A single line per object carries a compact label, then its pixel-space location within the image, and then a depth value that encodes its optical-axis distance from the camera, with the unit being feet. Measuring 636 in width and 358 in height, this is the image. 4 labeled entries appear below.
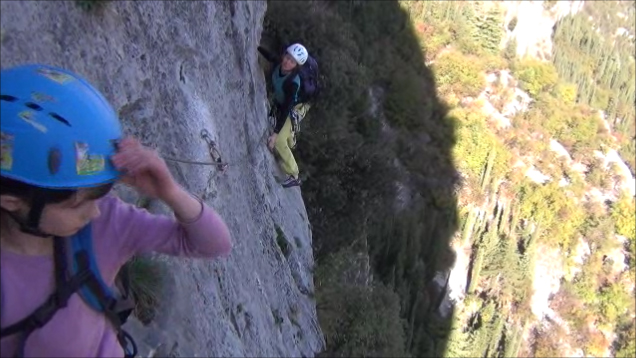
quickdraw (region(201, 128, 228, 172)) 16.48
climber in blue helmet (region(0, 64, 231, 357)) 6.27
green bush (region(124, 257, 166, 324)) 11.68
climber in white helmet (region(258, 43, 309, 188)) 25.13
